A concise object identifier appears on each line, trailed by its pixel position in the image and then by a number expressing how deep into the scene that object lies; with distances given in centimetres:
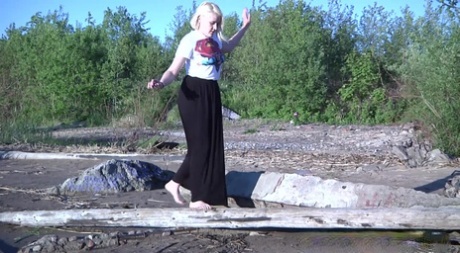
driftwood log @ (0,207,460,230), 495
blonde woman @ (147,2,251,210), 565
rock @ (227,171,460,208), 544
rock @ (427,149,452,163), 1038
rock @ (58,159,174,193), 783
